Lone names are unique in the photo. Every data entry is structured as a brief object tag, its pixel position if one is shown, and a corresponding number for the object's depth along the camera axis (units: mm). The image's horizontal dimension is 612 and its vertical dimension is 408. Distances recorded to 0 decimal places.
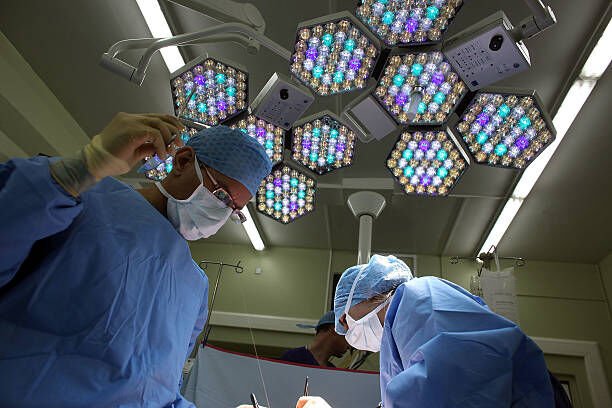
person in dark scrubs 2721
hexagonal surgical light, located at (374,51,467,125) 1765
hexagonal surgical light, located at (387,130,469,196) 2061
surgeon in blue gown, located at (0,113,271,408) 762
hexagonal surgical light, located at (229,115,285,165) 2115
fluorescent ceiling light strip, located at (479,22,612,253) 2049
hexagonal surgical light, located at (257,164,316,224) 2371
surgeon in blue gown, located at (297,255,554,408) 884
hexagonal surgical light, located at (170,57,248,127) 1908
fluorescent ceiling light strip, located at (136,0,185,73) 1991
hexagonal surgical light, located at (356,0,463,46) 1574
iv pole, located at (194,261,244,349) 3604
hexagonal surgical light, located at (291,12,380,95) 1647
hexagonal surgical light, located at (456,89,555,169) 1820
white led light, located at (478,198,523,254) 3203
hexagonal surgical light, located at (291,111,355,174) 2096
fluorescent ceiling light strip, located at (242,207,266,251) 3694
